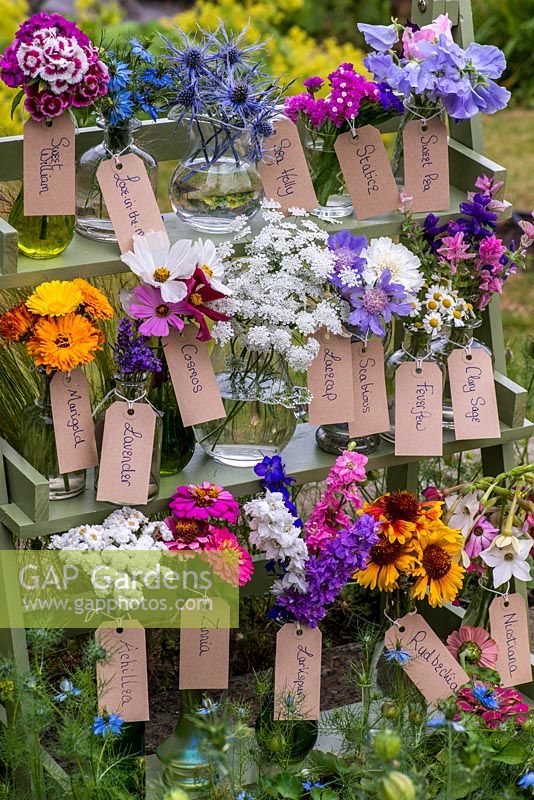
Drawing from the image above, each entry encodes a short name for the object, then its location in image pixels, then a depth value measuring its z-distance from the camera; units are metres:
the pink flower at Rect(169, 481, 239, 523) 3.01
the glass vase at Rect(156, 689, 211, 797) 3.09
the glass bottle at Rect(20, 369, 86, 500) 3.03
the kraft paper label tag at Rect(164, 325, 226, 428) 3.02
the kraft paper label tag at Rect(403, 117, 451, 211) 3.12
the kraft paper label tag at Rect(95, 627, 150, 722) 3.04
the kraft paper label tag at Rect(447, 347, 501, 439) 3.15
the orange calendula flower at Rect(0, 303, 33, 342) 2.96
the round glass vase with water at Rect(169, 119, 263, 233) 3.03
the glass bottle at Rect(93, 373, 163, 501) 3.01
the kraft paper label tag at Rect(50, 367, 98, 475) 3.00
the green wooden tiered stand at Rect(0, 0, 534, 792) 2.98
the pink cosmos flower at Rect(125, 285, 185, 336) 2.97
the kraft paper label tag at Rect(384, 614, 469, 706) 3.16
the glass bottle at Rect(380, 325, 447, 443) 3.14
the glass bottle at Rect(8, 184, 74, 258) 3.00
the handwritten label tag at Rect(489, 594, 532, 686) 3.21
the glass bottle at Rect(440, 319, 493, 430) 3.15
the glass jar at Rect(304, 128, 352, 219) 3.12
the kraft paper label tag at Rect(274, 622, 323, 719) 3.10
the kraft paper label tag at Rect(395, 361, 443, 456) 3.14
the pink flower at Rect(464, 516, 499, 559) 3.16
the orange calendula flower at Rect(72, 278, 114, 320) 2.98
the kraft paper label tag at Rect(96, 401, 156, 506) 3.01
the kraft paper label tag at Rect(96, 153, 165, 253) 2.99
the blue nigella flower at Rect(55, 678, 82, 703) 2.93
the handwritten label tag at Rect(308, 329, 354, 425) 3.09
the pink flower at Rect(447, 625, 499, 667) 3.19
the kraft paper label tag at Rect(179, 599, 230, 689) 3.09
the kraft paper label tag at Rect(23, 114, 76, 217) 2.97
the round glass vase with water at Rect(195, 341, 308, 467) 3.08
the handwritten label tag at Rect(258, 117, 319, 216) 3.07
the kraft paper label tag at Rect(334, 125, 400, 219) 3.09
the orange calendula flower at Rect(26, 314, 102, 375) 2.95
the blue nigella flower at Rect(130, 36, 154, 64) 2.99
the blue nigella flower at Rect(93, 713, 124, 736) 2.91
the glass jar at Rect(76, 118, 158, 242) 3.00
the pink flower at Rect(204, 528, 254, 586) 3.02
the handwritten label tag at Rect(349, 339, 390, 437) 3.12
